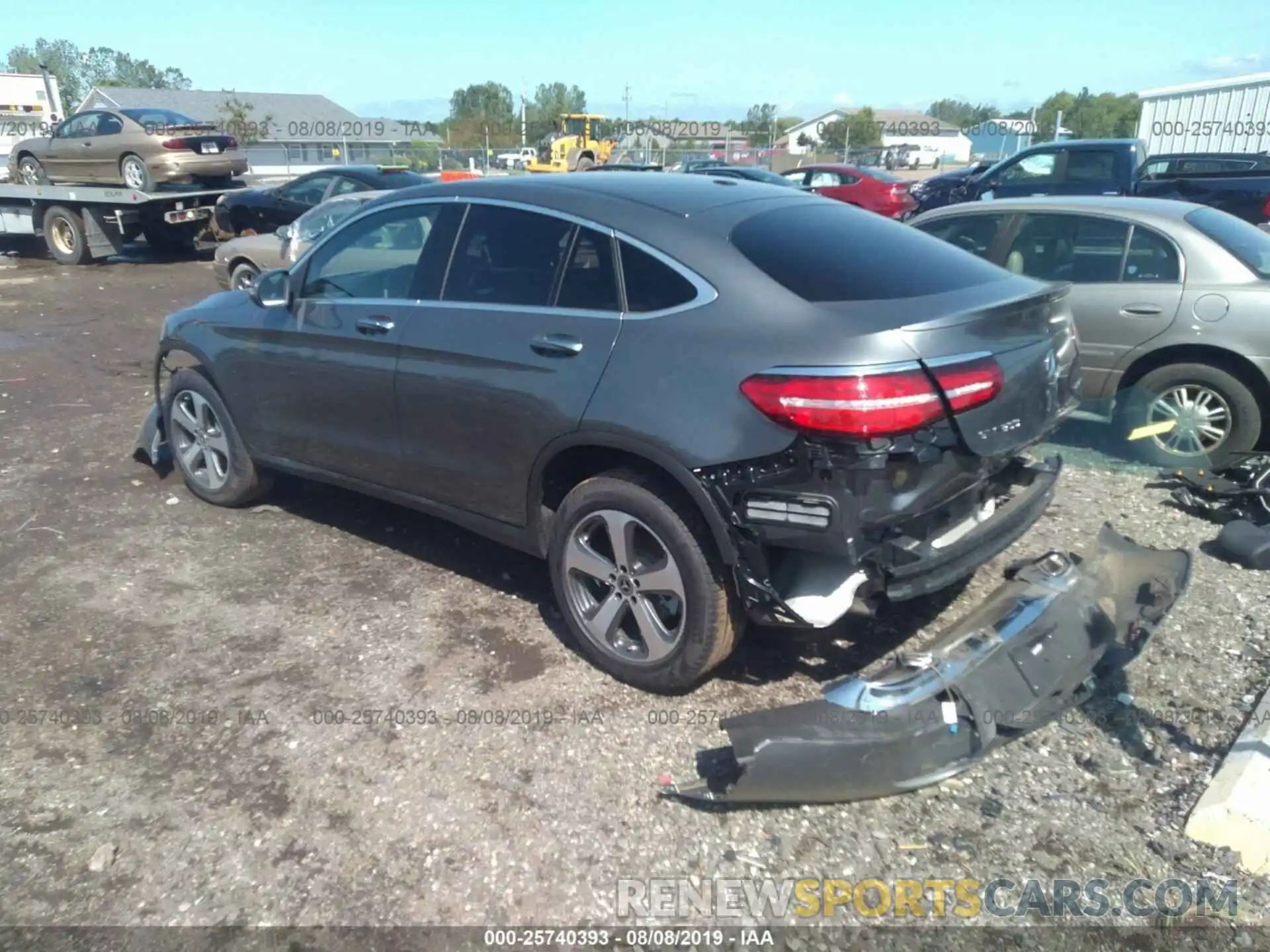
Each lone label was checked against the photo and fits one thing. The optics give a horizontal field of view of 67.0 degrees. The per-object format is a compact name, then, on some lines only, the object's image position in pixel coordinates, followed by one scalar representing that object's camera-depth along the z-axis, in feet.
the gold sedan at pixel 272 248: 34.50
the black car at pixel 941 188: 58.85
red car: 67.77
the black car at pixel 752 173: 62.08
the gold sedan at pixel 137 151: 51.19
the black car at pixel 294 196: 47.03
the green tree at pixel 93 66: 373.40
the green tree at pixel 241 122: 176.55
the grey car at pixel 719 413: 9.75
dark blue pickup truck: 37.42
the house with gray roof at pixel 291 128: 173.88
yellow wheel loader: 118.21
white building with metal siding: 76.95
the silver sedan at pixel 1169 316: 17.67
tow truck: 51.52
